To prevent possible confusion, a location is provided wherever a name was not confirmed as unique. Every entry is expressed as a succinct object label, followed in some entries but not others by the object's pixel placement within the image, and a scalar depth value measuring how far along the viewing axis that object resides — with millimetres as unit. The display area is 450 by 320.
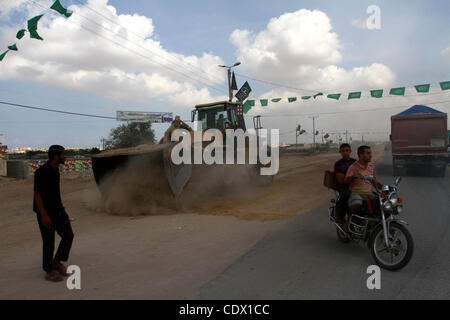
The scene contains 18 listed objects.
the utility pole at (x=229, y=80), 23478
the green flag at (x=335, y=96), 19328
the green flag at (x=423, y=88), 17203
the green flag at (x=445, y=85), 16752
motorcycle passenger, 5152
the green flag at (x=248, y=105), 22358
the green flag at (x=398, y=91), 17844
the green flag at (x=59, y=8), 9430
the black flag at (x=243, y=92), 22266
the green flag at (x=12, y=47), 10281
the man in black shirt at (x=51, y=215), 4086
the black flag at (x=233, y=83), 23969
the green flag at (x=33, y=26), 9539
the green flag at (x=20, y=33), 9805
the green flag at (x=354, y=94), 19105
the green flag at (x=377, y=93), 18625
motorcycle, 4090
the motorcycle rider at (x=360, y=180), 4758
